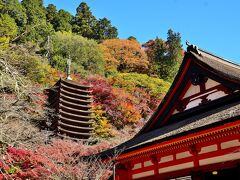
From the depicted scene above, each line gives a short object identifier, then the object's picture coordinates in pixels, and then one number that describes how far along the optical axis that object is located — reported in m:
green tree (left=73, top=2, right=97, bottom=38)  54.47
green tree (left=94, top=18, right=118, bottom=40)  56.16
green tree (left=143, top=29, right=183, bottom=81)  47.16
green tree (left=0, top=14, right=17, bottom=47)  36.24
